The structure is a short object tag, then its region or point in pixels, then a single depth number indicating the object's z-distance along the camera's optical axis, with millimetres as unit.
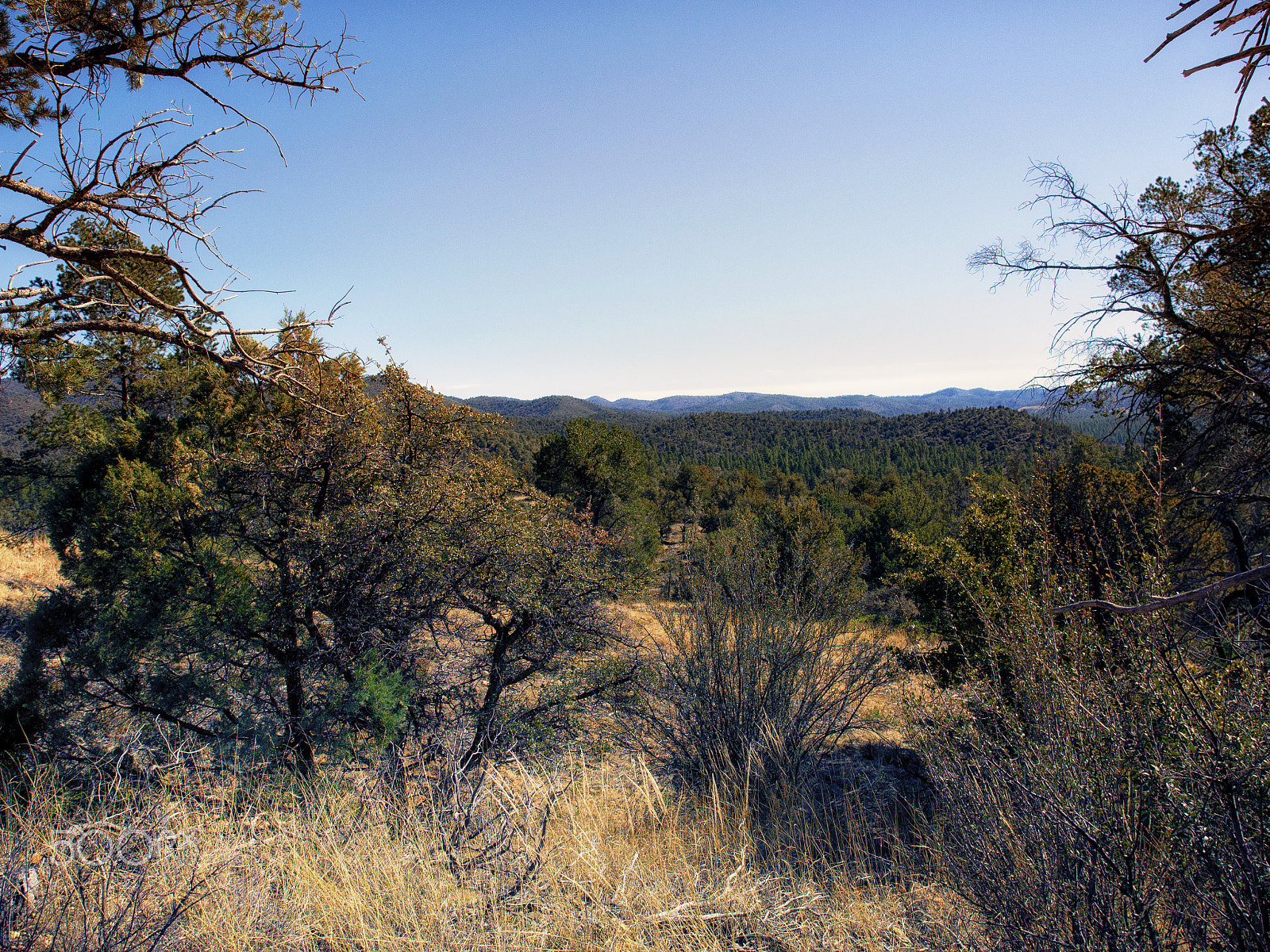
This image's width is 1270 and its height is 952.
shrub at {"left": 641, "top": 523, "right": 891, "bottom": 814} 5289
